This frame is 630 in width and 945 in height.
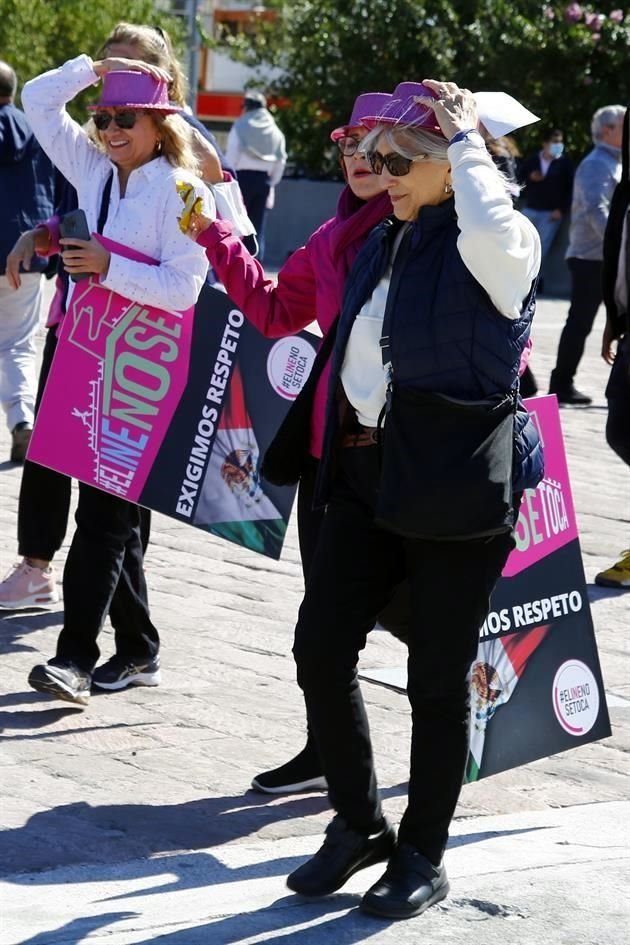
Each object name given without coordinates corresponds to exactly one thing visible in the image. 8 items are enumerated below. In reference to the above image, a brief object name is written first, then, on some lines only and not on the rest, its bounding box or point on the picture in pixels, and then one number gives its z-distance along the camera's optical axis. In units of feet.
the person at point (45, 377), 29.81
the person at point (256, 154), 102.77
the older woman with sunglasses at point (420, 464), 20.06
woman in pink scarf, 22.97
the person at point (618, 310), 38.58
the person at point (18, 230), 48.84
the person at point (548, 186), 111.71
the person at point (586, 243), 66.73
